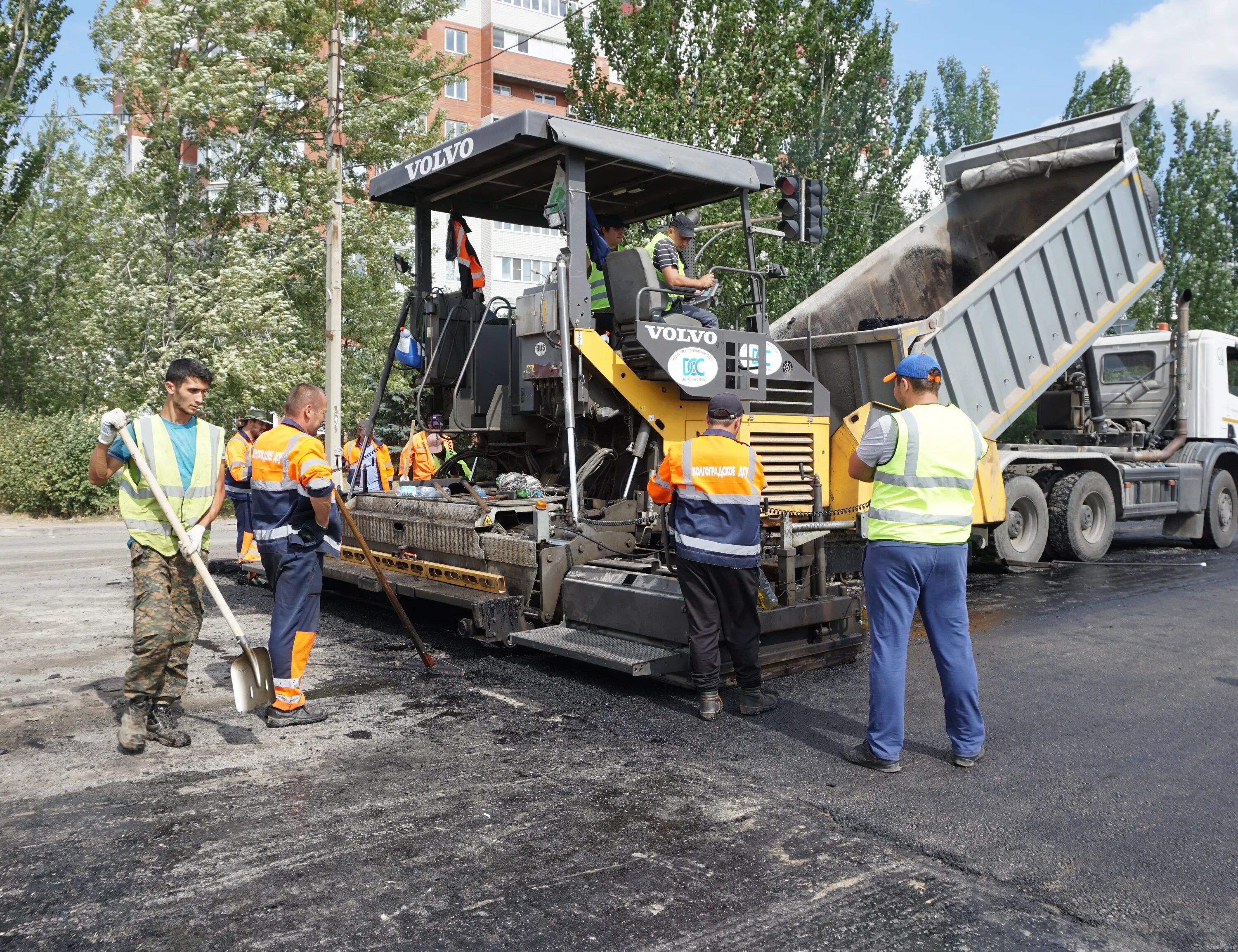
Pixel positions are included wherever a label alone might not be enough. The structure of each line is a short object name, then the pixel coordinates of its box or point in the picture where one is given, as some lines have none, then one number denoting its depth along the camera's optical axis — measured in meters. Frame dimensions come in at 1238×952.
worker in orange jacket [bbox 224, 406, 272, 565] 7.95
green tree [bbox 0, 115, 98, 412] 21.41
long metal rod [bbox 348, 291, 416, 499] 7.34
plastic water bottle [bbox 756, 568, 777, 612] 5.33
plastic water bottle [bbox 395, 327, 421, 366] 7.25
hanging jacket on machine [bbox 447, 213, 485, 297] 7.40
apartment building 39.00
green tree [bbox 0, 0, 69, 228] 18.86
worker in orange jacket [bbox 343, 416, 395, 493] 7.66
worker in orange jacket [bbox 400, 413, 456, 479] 8.41
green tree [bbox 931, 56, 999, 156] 33.34
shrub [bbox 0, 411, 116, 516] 17.03
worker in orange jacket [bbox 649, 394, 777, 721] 4.80
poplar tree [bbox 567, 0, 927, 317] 17.98
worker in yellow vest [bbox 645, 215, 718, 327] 6.21
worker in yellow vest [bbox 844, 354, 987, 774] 4.12
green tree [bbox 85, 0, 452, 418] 18.47
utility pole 14.60
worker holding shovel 4.37
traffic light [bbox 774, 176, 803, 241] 7.50
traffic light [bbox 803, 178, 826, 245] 7.68
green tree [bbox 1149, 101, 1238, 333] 27.16
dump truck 8.55
